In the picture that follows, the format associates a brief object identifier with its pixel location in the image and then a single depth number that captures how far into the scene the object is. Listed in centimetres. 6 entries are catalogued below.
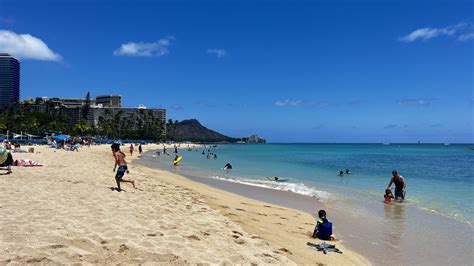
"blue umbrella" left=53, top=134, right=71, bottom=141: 5761
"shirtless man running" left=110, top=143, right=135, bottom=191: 1095
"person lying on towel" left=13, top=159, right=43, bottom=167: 1545
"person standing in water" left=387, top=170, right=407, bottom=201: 1497
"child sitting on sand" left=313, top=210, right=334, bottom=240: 844
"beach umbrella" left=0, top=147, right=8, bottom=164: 1222
